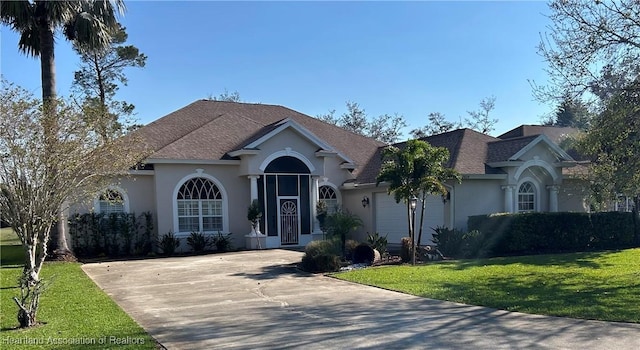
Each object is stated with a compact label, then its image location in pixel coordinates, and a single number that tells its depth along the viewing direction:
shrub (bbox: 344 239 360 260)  15.62
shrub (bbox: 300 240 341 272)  13.75
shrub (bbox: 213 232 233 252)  20.17
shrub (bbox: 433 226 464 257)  16.64
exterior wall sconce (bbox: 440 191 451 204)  18.98
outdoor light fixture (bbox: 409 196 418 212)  14.98
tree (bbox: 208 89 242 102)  51.97
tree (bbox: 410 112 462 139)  50.78
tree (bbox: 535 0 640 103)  11.16
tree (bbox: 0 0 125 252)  17.20
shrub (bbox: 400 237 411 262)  15.48
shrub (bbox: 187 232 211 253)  19.92
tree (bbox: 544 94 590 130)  12.51
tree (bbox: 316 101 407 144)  50.41
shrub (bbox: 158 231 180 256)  19.08
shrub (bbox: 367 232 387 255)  16.20
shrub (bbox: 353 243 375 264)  15.24
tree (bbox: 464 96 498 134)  50.33
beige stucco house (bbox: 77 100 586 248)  19.69
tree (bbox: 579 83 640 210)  11.02
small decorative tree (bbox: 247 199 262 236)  20.02
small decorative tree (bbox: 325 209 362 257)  16.36
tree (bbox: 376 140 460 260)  15.14
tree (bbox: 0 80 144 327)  7.97
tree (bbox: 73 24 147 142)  31.55
